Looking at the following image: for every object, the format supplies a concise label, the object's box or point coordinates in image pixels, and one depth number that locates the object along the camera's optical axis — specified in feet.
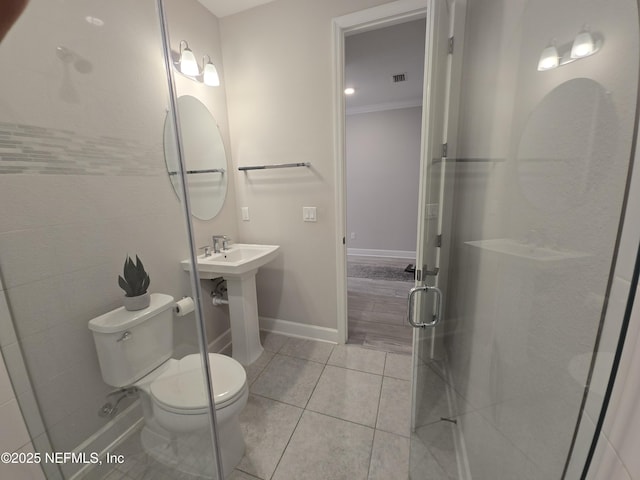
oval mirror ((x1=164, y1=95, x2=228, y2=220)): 5.65
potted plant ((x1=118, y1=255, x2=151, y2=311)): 3.25
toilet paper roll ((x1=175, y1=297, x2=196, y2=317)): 3.69
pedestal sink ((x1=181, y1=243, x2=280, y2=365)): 5.81
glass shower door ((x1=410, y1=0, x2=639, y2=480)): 1.24
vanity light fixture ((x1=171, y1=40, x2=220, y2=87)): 5.08
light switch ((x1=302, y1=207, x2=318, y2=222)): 6.37
